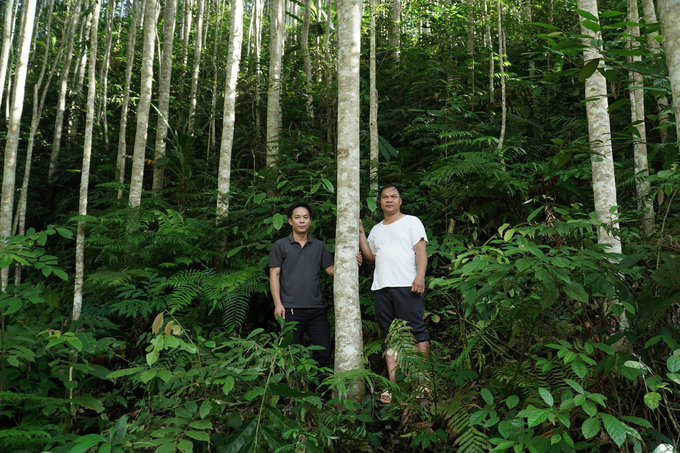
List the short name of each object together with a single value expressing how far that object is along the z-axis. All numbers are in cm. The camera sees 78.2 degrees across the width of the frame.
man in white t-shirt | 387
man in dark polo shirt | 416
